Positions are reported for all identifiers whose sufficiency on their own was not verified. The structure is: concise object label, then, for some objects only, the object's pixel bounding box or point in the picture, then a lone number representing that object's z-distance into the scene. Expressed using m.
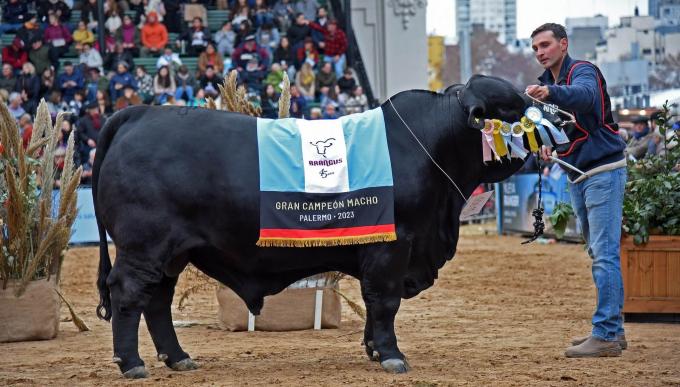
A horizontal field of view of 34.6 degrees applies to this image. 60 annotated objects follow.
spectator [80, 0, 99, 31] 24.09
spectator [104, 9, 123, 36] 24.00
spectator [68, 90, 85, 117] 21.42
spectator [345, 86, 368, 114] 22.50
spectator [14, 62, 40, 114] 21.66
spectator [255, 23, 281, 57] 24.09
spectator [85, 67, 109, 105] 21.83
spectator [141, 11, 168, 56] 23.75
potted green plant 9.41
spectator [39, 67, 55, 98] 21.94
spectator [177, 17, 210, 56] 24.02
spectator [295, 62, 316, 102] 23.19
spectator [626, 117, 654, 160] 16.39
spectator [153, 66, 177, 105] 21.94
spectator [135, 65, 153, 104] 21.88
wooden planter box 9.41
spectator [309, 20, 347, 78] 24.23
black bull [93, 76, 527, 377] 7.10
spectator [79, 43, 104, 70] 22.83
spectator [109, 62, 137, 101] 21.77
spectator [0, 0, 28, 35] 24.30
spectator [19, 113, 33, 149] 19.28
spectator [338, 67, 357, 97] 23.34
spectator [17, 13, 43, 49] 23.03
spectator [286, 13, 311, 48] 24.17
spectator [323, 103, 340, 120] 22.06
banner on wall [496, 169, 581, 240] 18.56
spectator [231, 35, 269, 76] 23.09
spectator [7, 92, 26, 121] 21.02
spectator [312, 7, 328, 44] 24.45
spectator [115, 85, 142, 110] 21.23
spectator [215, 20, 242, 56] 24.00
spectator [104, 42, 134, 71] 22.95
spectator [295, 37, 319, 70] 23.75
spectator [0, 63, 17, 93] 21.91
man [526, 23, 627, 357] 7.73
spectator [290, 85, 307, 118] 21.93
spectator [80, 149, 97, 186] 20.18
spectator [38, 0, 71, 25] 23.91
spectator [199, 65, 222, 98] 22.12
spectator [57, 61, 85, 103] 21.89
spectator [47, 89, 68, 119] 21.52
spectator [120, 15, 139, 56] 23.67
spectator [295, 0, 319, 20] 25.48
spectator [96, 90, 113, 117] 21.35
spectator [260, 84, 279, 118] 21.89
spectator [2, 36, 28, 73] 22.75
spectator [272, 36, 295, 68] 23.61
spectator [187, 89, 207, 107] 20.79
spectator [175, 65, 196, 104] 21.75
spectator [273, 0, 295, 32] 25.03
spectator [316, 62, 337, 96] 23.42
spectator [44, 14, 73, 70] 23.14
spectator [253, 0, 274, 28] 24.48
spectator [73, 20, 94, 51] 23.39
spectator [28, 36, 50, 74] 22.69
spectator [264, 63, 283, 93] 22.14
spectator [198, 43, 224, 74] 22.95
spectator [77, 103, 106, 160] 20.41
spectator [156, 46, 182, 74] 22.45
